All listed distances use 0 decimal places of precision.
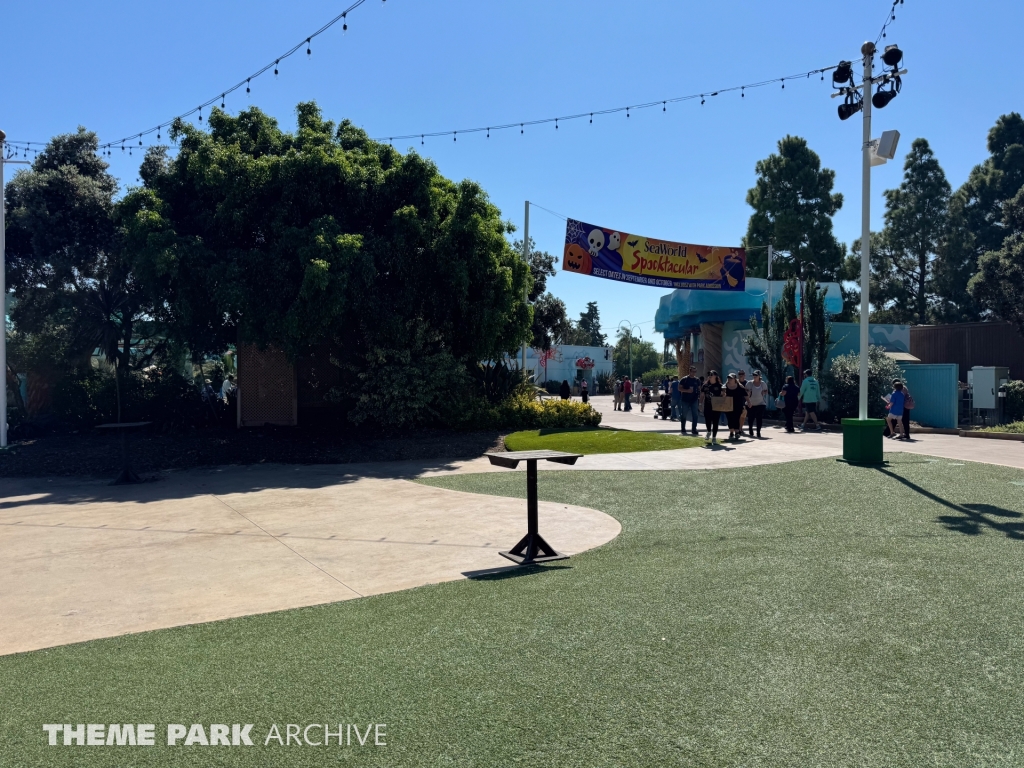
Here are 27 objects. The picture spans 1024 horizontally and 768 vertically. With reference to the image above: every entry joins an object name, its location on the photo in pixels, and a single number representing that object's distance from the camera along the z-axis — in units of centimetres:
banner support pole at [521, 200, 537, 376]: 2422
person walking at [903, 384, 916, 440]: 1736
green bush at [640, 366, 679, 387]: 6788
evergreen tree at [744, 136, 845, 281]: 4456
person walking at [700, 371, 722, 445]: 1661
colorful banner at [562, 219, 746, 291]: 2292
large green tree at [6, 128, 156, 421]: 1723
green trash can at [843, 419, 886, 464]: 1153
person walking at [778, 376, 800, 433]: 2003
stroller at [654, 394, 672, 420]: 2523
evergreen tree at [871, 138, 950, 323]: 4597
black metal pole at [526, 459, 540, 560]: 667
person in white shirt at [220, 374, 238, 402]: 1889
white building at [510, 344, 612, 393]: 5754
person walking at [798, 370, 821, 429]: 2059
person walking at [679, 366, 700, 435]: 1847
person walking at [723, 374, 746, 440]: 1664
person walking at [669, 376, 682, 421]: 2433
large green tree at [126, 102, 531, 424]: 1435
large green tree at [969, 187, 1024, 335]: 2891
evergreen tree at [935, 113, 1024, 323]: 4284
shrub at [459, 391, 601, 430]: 1772
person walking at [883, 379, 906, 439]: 1728
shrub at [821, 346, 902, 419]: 2220
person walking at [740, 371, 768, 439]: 1819
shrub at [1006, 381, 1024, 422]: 2264
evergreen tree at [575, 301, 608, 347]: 10844
